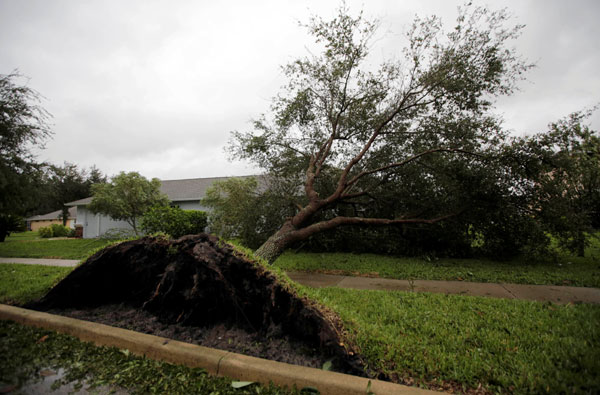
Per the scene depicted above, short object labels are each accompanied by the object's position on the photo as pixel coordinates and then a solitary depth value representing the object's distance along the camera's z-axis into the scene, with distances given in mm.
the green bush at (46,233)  23594
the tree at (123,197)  14391
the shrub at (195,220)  12673
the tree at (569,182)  6140
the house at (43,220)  35906
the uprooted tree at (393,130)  6543
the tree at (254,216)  9141
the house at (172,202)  20062
